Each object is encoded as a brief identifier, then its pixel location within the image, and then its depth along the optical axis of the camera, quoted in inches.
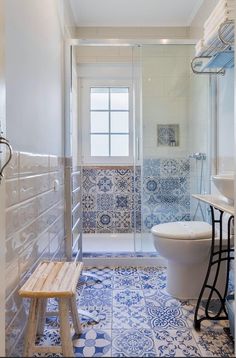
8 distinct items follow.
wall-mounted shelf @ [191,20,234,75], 73.6
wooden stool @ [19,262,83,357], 47.7
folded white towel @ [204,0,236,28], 70.6
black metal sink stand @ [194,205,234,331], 68.4
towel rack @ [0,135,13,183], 41.1
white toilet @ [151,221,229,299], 79.9
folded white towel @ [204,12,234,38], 71.1
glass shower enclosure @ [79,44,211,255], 115.9
